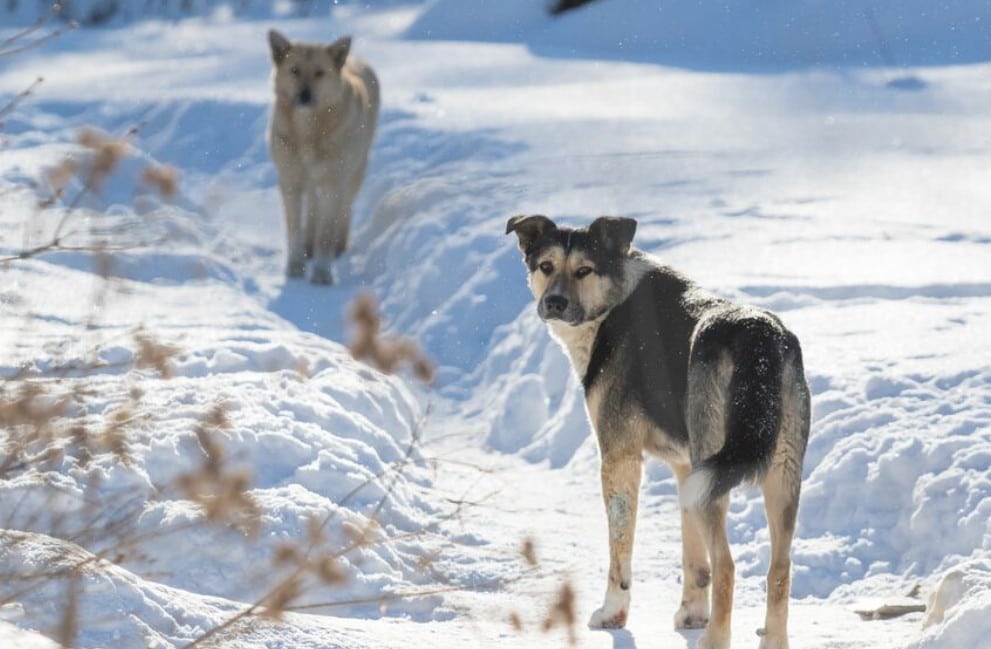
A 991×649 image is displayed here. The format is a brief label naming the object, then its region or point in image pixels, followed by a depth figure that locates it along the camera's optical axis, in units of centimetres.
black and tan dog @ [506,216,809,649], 1037
